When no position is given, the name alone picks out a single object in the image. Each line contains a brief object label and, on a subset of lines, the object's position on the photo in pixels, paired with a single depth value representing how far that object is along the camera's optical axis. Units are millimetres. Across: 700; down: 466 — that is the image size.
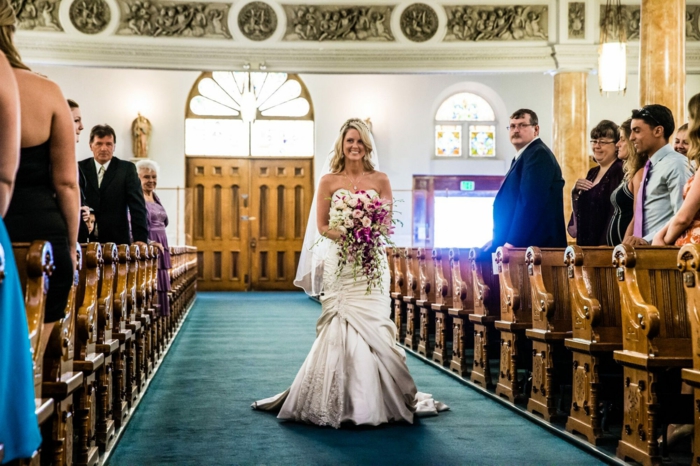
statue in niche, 18234
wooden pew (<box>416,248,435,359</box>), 7957
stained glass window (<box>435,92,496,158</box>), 19172
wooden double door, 19109
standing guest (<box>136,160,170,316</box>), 8313
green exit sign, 18875
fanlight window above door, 19109
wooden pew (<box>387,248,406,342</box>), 9445
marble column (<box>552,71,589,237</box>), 12656
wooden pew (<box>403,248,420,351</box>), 8711
